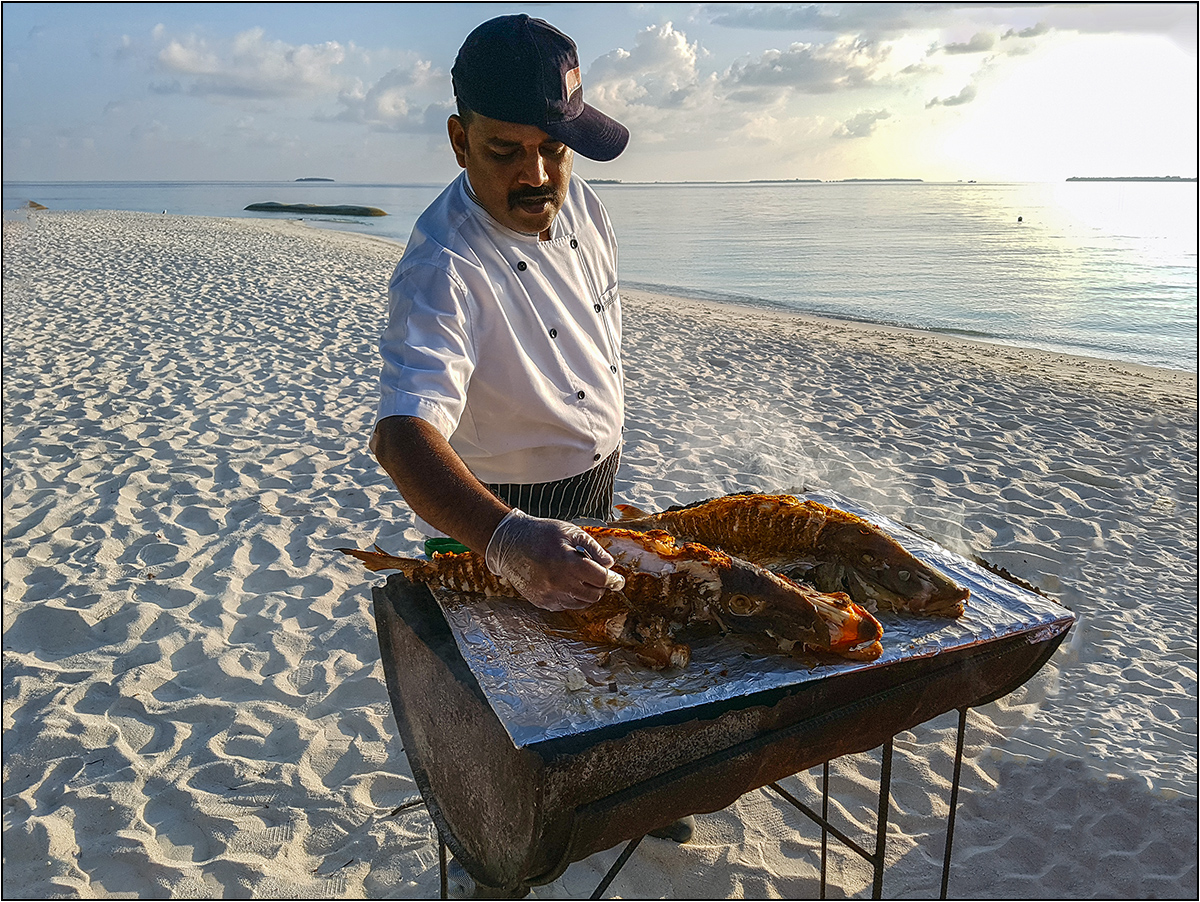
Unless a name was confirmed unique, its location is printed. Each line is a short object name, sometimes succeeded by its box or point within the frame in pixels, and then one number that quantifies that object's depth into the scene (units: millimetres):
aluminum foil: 1636
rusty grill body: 1536
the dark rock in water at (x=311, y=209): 57531
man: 1772
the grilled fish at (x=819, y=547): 2084
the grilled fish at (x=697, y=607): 1831
